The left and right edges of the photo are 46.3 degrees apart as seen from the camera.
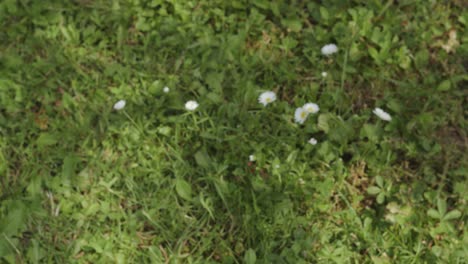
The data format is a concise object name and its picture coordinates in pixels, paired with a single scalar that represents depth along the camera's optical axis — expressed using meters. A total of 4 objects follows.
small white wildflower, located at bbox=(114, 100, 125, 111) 2.75
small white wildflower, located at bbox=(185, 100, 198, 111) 2.69
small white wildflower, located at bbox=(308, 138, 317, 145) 2.49
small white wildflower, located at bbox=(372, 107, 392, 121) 2.49
